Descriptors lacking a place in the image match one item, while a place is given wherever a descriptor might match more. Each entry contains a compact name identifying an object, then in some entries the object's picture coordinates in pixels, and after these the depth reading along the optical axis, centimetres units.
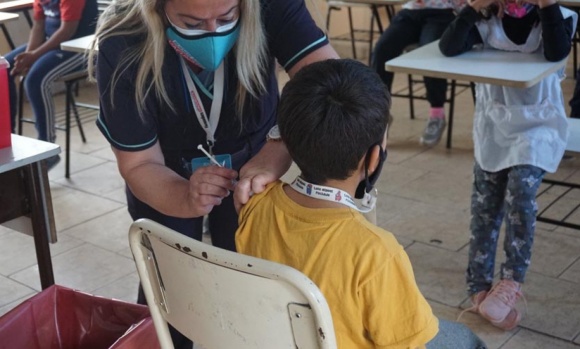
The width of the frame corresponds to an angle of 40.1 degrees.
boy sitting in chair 120
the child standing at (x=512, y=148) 237
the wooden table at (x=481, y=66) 239
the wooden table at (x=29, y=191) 188
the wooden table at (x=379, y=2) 433
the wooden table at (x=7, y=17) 403
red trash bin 177
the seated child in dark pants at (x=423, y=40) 423
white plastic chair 105
